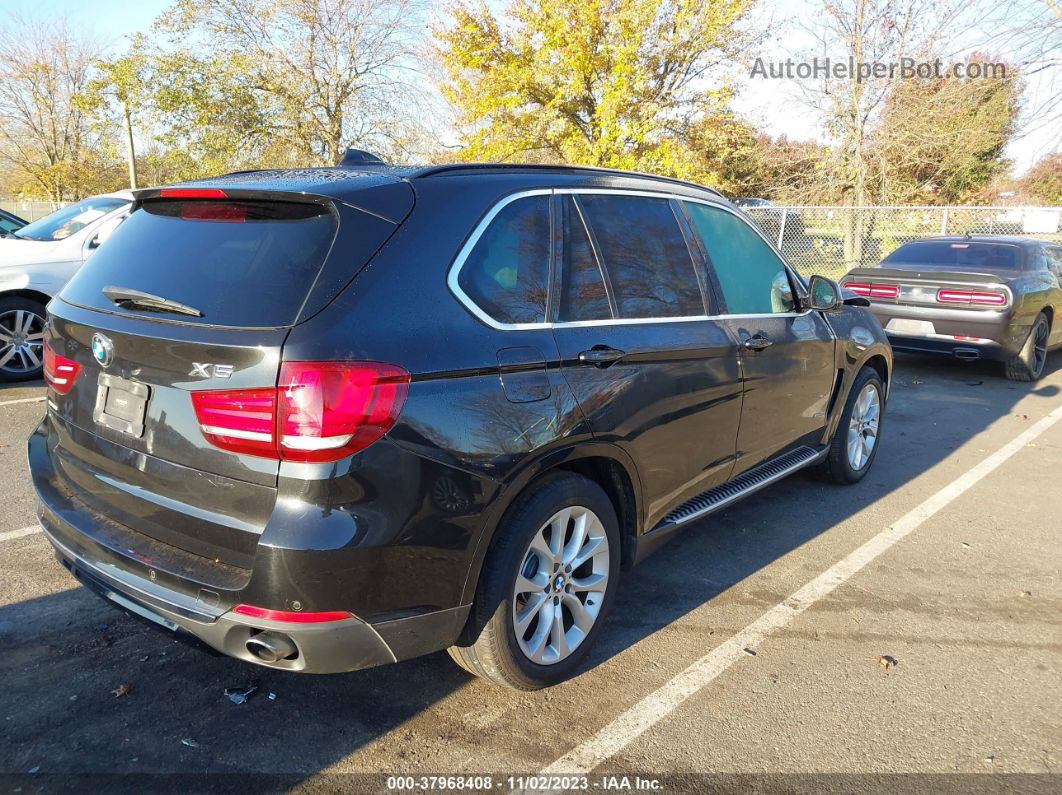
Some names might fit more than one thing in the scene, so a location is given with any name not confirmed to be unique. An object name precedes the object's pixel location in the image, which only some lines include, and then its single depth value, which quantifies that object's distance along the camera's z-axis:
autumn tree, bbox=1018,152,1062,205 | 27.51
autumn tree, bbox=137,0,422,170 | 20.69
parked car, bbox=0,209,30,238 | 8.35
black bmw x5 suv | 2.13
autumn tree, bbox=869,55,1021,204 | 16.91
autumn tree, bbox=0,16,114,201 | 32.94
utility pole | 21.50
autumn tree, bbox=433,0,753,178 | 16.80
